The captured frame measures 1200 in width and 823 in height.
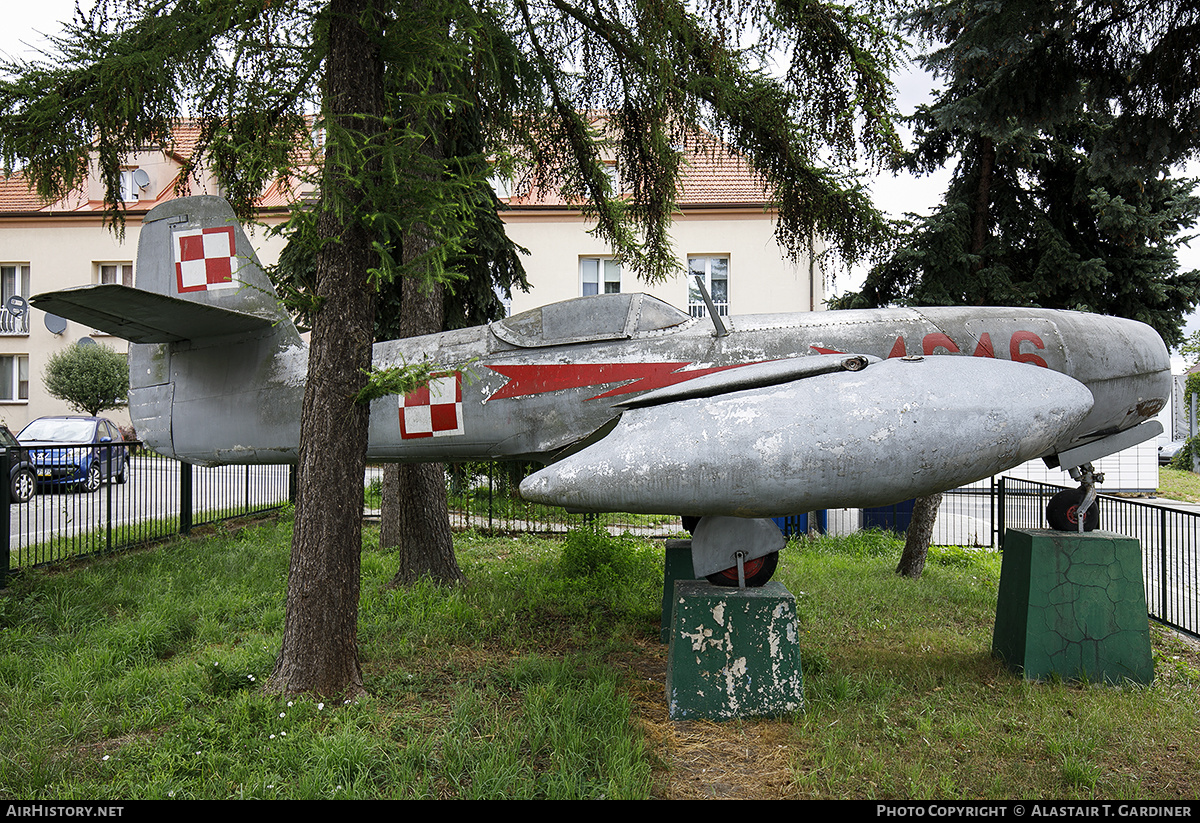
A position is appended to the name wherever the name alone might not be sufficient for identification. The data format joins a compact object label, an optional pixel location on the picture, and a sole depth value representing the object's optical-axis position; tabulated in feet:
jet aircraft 12.59
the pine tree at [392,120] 13.28
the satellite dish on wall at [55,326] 76.79
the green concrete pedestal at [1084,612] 16.11
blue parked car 27.07
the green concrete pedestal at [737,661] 14.19
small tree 73.72
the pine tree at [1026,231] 30.32
